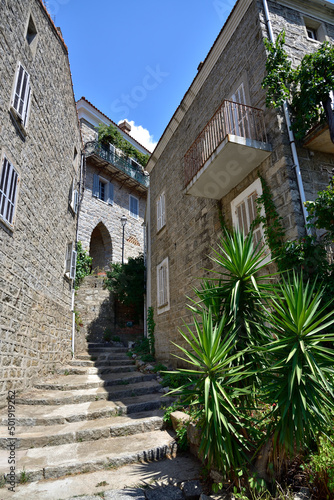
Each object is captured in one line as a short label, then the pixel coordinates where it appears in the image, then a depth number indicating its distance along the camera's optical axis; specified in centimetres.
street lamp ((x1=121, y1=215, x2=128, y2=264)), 1762
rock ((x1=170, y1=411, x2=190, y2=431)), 473
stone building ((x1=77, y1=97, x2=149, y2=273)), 1727
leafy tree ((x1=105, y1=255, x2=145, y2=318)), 1426
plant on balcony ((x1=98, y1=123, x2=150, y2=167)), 1848
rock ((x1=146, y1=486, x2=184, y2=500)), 309
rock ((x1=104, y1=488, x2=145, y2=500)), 306
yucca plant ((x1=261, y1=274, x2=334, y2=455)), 254
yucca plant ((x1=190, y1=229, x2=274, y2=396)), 327
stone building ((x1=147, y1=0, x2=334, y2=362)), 529
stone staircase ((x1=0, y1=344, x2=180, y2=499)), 388
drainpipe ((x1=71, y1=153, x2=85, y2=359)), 1031
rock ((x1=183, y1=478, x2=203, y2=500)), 313
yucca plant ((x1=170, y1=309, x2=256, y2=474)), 279
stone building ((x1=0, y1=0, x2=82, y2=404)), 579
